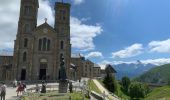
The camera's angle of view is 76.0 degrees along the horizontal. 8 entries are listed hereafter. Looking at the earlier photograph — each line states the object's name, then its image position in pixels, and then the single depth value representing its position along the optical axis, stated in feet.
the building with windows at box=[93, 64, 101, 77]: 154.80
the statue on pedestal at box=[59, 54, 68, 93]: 49.76
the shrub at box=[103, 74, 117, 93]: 93.71
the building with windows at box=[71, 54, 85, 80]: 108.77
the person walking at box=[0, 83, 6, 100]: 35.51
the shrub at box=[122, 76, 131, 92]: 131.94
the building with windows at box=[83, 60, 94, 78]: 147.93
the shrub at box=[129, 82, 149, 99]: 106.86
